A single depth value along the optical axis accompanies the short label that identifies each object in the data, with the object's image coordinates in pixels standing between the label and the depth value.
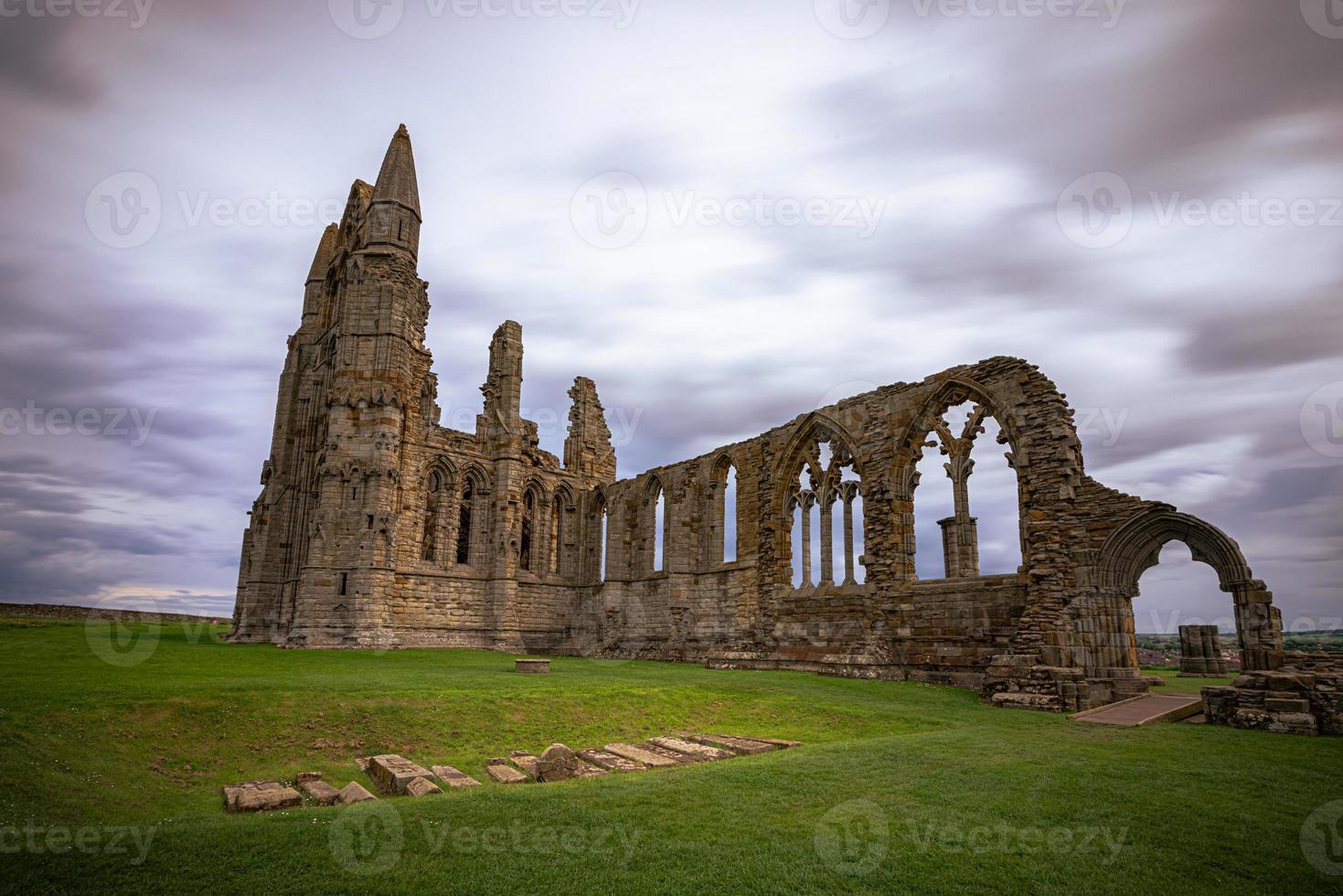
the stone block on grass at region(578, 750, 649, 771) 8.03
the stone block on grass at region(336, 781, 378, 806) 6.33
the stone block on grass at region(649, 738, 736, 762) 8.54
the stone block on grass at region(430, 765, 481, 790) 7.23
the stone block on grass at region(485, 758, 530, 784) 7.62
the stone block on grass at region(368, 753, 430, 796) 7.18
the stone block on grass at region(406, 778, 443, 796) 6.69
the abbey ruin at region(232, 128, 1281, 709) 14.30
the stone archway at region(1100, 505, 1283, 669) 11.31
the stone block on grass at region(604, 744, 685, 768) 8.18
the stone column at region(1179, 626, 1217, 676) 20.22
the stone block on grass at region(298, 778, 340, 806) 6.66
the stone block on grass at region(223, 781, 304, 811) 6.36
